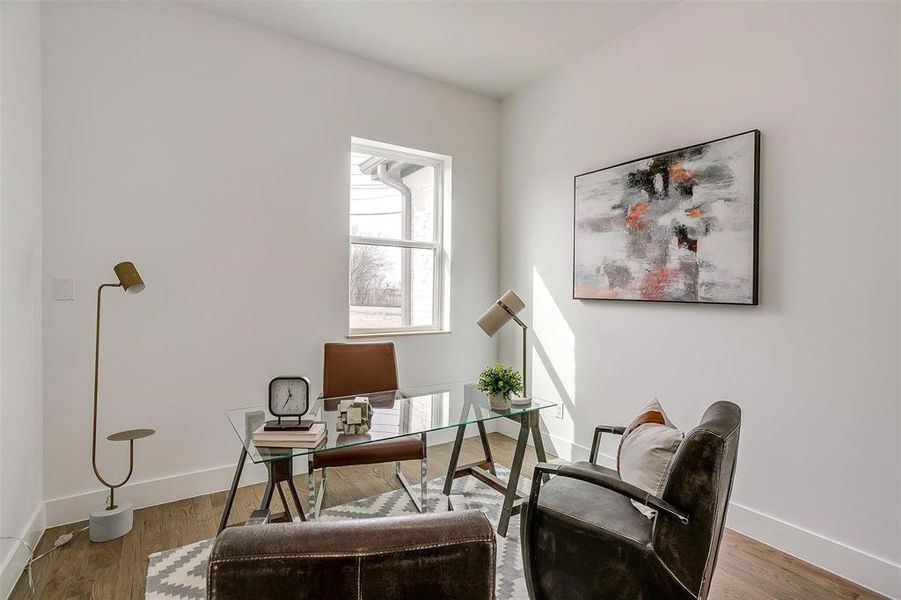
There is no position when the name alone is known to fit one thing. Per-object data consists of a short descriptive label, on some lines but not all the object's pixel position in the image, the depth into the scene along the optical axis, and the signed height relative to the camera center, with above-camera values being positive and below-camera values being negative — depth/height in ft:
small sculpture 6.72 -1.70
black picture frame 7.72 +1.30
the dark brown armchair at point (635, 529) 4.59 -2.45
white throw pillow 5.34 -1.81
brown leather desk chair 8.27 -1.57
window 11.79 +1.53
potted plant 8.08 -1.46
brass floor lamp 7.50 -3.50
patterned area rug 6.34 -3.86
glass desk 6.32 -1.89
